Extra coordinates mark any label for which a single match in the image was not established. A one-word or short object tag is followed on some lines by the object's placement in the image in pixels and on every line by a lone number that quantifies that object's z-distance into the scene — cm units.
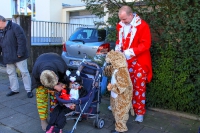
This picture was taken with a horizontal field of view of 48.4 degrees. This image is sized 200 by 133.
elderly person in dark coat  504
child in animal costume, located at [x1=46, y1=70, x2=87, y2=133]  317
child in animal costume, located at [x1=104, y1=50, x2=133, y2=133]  335
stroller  330
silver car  631
